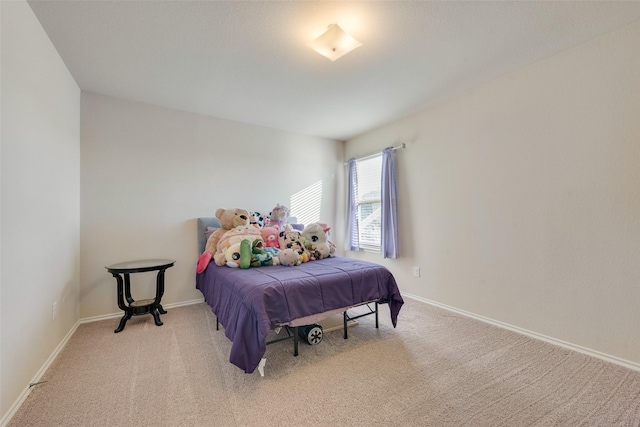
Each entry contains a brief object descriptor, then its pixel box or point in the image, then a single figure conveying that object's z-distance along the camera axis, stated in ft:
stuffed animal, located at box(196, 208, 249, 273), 9.66
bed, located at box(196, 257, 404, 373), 5.70
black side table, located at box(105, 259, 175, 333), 8.18
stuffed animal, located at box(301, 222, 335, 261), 9.54
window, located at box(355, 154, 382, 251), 13.30
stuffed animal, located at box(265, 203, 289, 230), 11.16
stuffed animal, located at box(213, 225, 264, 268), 8.79
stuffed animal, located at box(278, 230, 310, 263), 9.09
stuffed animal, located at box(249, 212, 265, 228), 10.79
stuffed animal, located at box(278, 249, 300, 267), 8.42
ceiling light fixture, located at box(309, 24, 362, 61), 5.99
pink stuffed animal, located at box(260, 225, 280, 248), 9.82
